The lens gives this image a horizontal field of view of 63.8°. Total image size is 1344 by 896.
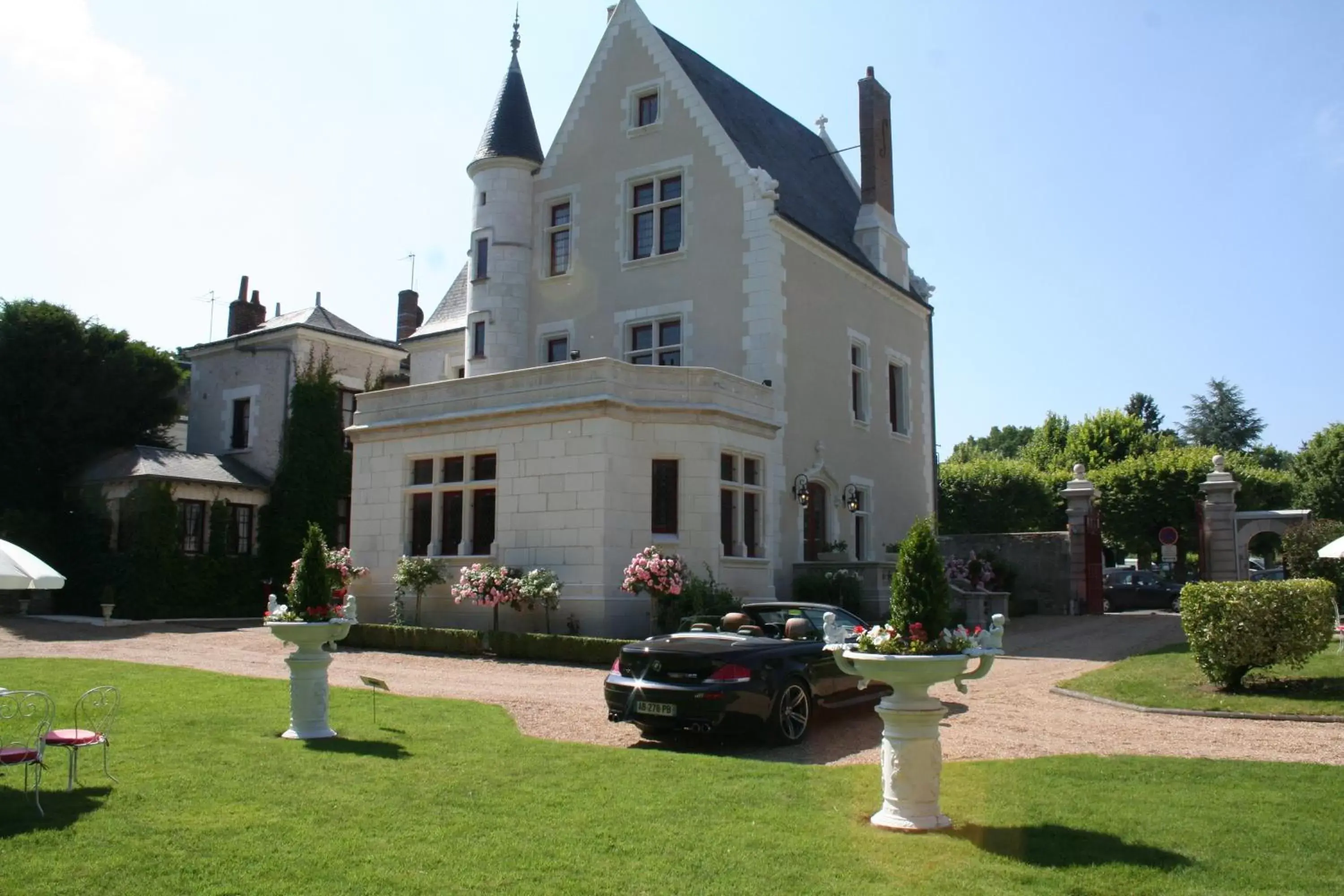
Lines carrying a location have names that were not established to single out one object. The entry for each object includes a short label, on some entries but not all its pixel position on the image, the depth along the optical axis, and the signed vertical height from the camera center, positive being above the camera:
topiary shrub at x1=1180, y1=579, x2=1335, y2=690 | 13.15 -0.61
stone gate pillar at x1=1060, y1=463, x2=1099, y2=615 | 28.53 +1.01
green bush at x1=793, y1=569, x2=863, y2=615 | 22.91 -0.30
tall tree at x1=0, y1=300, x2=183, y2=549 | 30.75 +5.01
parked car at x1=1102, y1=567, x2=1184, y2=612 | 35.56 -0.58
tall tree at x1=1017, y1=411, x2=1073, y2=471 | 63.06 +7.91
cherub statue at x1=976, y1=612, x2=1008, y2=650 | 7.27 -0.42
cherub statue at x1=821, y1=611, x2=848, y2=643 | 7.39 -0.39
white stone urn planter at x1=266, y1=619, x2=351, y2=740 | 10.39 -1.01
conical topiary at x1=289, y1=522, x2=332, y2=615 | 10.90 -0.09
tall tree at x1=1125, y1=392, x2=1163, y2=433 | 91.31 +14.22
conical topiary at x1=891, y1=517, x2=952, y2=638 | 7.20 -0.08
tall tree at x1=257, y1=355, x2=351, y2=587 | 32.19 +3.06
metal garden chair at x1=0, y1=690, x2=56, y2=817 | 7.12 -1.43
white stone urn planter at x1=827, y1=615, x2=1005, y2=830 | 6.96 -1.05
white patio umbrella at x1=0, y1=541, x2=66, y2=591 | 8.08 +0.01
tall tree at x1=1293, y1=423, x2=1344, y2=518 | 48.78 +4.68
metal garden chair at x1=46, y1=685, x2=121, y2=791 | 7.55 -1.21
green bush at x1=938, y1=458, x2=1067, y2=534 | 43.62 +3.07
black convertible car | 10.27 -1.06
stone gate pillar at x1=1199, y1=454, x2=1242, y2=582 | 27.42 +1.33
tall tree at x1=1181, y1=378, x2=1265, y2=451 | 81.19 +11.52
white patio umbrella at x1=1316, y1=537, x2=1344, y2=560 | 17.34 +0.40
